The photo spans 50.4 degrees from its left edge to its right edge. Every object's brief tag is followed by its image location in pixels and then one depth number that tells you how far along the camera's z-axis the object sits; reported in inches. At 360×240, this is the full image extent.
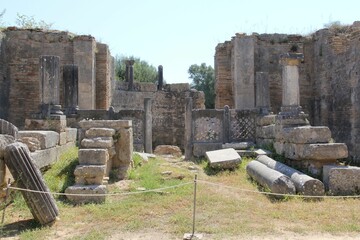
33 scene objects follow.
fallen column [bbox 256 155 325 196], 294.2
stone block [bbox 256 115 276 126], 477.6
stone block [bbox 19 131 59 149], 319.7
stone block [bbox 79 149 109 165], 303.9
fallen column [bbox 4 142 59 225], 222.1
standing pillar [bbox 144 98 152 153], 523.8
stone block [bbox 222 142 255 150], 483.5
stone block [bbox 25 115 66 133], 399.9
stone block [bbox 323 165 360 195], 306.7
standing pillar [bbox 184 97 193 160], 504.1
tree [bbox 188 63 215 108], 1709.2
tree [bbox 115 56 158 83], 1439.5
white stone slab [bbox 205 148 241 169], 395.2
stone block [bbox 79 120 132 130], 349.7
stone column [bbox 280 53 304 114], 421.7
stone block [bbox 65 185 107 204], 282.3
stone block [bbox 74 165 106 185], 293.0
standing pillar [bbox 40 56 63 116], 430.3
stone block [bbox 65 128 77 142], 432.9
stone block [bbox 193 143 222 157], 501.7
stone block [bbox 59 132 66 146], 391.7
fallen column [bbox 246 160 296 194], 295.0
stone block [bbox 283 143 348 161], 335.6
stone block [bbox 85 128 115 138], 332.8
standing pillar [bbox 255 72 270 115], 530.0
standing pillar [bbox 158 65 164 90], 911.9
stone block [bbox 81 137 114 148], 318.7
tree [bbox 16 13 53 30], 681.0
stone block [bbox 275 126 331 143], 349.4
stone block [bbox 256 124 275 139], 449.1
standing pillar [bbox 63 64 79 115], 547.2
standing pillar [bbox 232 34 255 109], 642.8
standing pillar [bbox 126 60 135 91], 888.9
